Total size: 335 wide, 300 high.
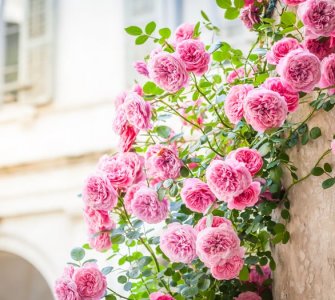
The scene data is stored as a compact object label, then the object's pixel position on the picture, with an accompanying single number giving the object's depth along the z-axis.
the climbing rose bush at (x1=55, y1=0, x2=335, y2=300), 1.79
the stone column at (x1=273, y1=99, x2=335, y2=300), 1.81
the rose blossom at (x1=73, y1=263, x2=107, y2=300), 1.99
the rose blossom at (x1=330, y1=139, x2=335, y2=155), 1.75
